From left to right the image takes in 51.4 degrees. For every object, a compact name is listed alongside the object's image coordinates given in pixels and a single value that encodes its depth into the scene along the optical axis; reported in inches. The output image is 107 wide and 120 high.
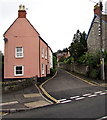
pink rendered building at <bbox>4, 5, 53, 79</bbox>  547.6
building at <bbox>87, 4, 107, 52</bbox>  676.9
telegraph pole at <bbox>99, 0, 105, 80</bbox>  510.6
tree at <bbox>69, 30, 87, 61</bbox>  808.0
